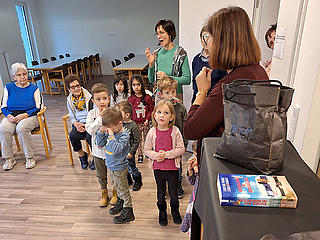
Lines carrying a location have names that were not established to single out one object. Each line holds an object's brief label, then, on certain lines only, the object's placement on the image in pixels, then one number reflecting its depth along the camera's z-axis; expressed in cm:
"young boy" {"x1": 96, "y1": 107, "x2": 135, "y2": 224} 191
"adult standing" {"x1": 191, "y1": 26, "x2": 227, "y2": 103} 266
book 69
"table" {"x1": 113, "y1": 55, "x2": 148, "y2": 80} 614
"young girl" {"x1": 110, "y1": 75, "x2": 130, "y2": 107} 305
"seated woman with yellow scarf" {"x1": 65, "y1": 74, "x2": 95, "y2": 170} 297
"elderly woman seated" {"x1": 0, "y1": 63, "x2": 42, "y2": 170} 315
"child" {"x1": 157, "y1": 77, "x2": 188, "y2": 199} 233
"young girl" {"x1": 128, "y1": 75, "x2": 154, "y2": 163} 292
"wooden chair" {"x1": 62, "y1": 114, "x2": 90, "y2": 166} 310
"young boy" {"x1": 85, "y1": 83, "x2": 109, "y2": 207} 236
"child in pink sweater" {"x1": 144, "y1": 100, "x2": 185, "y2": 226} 196
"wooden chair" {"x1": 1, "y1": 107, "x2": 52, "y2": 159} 319
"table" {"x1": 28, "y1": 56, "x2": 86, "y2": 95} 644
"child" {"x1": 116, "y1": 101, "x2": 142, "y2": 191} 231
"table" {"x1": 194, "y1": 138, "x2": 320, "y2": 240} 62
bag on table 78
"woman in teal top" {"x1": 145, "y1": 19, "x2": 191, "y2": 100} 261
